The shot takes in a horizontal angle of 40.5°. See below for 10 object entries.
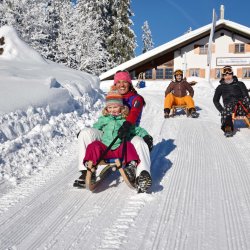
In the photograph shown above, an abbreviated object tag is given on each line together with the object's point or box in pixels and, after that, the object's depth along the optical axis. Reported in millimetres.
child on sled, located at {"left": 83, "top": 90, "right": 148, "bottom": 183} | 3504
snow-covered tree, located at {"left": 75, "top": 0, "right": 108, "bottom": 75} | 31264
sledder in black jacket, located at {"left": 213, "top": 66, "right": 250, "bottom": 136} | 6883
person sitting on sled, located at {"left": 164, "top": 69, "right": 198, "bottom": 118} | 9188
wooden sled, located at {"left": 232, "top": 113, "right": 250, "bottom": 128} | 7041
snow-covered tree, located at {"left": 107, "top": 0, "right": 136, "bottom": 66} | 35562
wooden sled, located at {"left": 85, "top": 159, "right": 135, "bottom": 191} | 3426
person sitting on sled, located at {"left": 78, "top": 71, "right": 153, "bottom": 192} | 3414
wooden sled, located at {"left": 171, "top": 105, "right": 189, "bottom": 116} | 9285
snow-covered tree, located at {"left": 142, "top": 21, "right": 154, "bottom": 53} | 69000
